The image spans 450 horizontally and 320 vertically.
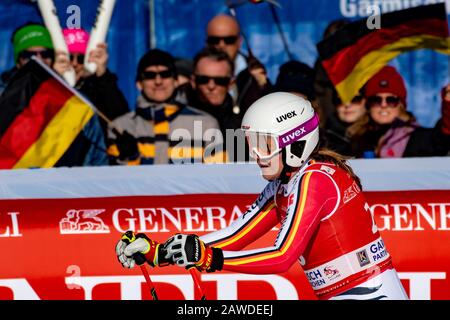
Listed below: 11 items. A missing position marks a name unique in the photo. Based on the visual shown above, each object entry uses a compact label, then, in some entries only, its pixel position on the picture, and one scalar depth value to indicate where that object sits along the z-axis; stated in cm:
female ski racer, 994
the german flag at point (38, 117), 1555
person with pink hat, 1803
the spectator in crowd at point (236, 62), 1798
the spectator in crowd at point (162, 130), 1521
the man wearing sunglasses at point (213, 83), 1703
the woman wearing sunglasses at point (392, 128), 1568
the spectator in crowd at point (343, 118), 1650
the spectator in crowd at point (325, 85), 1780
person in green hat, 1811
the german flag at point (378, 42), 1794
